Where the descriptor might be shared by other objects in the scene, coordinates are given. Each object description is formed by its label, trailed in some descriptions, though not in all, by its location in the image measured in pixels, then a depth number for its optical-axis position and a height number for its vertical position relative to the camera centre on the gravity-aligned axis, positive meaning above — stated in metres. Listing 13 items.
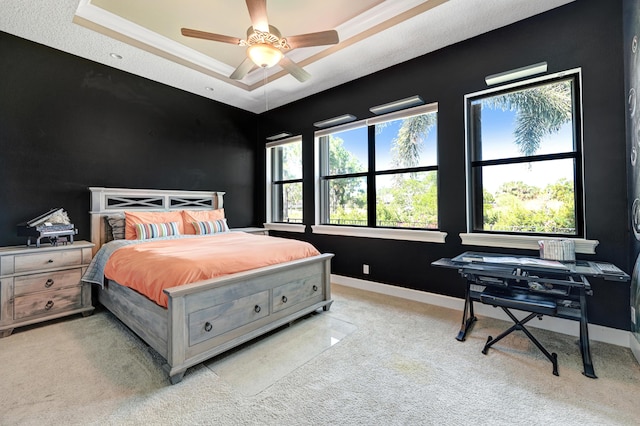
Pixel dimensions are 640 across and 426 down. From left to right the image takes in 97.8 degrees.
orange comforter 2.03 -0.37
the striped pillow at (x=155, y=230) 3.33 -0.16
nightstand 2.50 -0.63
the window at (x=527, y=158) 2.60 +0.53
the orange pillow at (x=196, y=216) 3.93 -0.01
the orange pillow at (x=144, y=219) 3.38 -0.03
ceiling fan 2.32 +1.51
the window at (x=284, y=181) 4.93 +0.63
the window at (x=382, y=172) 3.48 +0.58
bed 1.88 -0.76
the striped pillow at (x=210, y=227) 3.87 -0.15
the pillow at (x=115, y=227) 3.40 -0.12
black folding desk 1.97 -0.61
